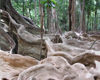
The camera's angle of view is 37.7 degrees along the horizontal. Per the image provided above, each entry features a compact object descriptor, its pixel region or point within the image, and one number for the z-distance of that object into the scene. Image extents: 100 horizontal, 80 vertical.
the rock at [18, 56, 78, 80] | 1.80
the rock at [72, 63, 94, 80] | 1.86
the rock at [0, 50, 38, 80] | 2.19
